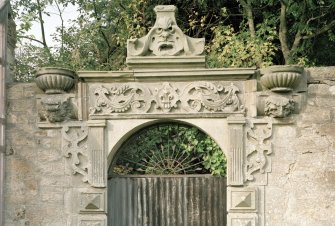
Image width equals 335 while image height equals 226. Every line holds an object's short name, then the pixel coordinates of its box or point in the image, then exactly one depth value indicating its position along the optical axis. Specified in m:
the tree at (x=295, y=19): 12.71
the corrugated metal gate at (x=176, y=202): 8.14
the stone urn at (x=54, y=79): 8.03
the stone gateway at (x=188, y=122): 7.91
